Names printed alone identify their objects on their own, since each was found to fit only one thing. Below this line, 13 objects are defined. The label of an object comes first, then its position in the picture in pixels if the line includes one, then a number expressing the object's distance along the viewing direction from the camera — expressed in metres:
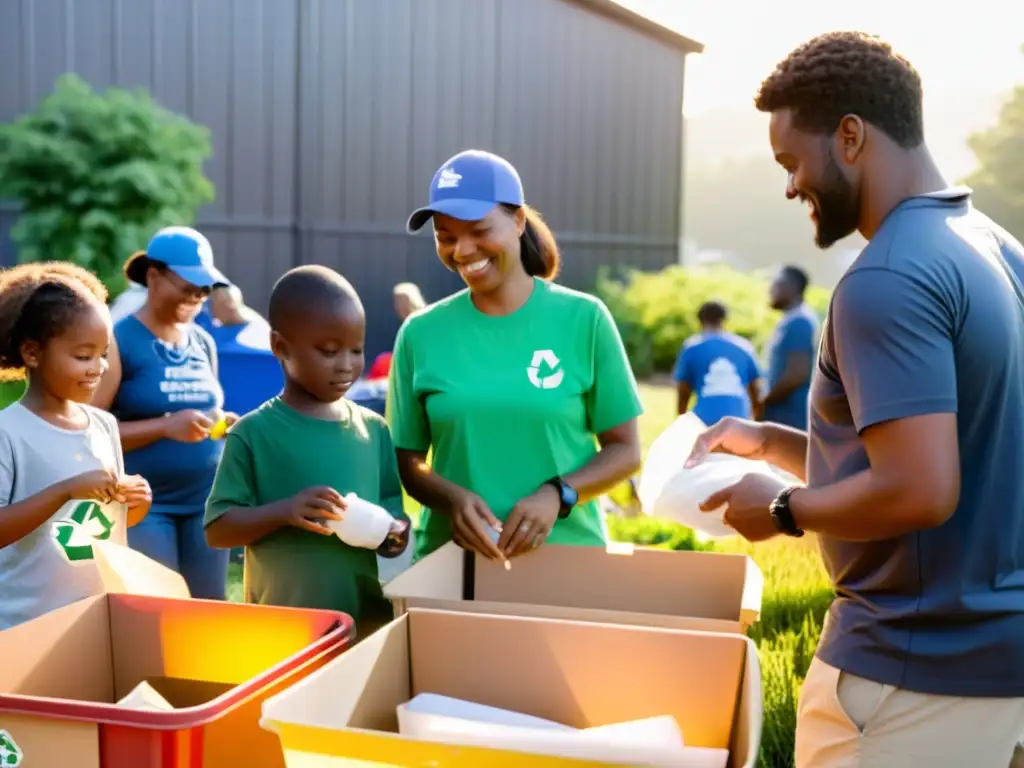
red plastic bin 1.28
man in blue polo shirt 1.33
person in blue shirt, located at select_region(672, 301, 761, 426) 6.52
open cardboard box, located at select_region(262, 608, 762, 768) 1.55
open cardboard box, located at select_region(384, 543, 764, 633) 2.17
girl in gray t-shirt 2.07
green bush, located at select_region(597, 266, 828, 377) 17.83
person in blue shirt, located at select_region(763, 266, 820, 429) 5.95
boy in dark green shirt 2.02
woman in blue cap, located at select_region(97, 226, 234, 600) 3.10
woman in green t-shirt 2.21
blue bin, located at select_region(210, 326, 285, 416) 4.86
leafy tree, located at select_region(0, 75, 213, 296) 10.80
